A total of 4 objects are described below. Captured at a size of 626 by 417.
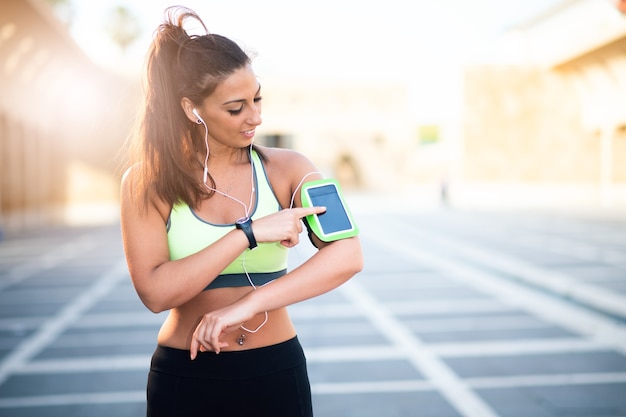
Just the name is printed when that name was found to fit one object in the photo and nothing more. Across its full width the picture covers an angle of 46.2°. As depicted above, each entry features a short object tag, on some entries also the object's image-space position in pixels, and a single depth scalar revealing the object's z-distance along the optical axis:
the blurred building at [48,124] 25.78
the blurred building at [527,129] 42.16
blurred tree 55.34
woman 1.77
